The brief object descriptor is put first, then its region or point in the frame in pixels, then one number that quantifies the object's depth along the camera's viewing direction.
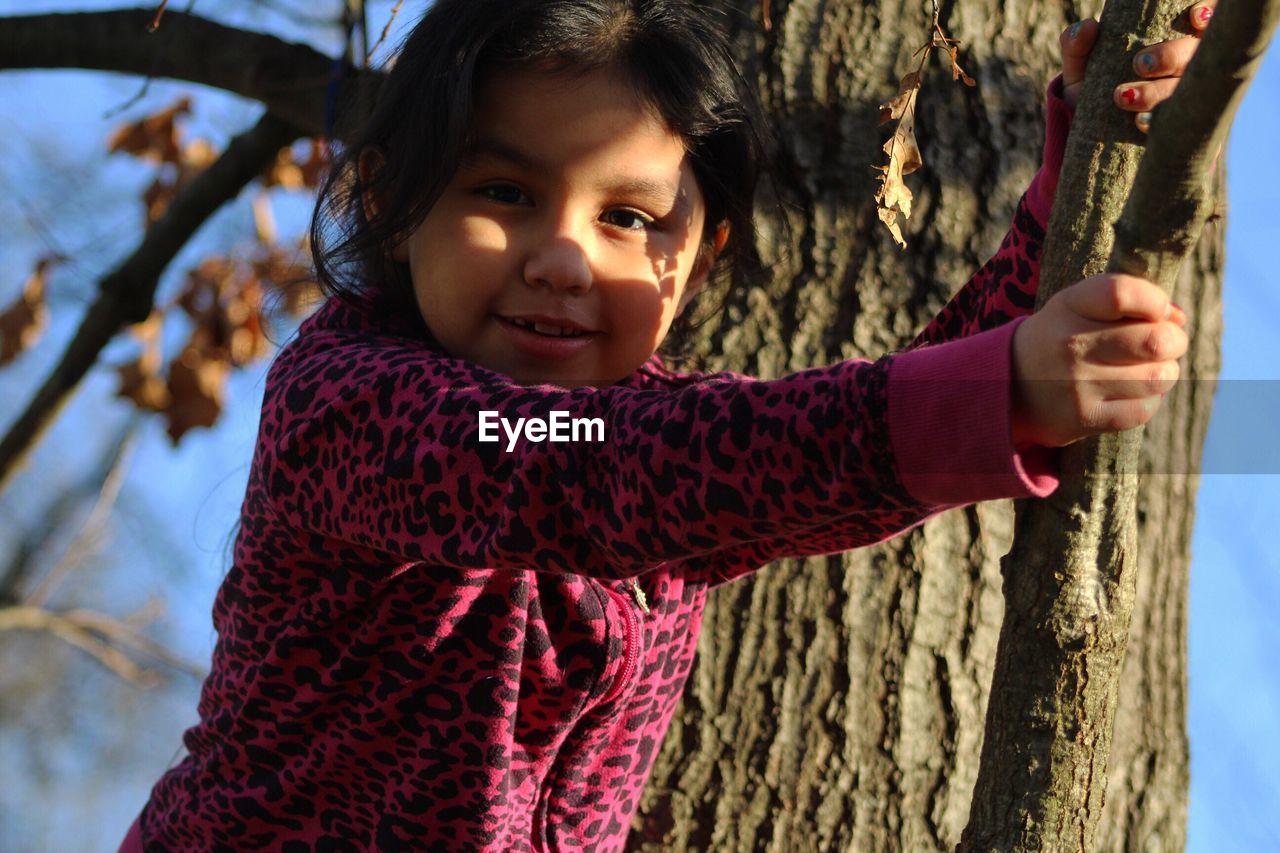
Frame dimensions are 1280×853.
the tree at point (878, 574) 2.01
